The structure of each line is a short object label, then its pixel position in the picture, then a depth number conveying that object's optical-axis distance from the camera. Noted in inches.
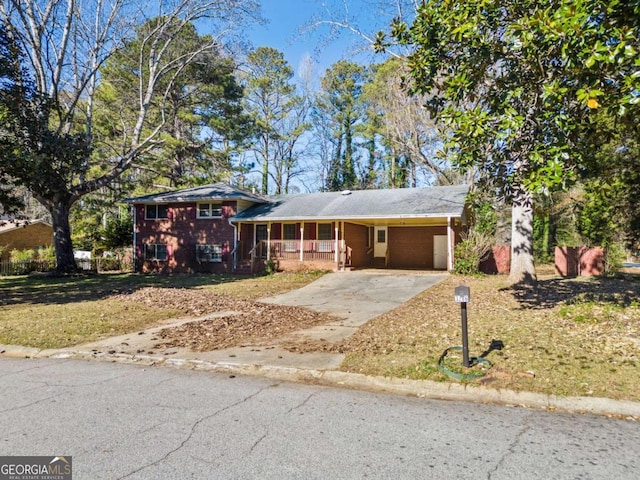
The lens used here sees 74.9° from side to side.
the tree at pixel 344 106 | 1518.2
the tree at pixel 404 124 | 1055.6
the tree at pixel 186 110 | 994.7
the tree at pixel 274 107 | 1409.9
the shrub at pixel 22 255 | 1030.3
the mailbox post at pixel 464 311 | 212.7
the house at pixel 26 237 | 1306.6
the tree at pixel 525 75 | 217.6
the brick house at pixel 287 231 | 823.9
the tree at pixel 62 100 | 649.3
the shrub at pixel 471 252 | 692.7
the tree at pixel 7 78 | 593.3
